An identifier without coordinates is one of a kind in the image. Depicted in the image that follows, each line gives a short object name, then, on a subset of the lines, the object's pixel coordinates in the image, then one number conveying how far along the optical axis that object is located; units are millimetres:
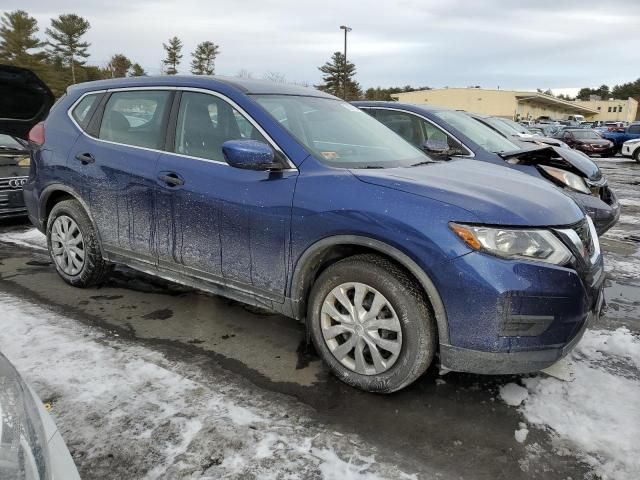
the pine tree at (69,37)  56812
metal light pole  39938
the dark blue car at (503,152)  5449
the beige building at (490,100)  60250
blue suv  2480
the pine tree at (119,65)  59500
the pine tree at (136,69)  56719
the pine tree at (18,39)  51750
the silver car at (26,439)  1251
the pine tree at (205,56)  67250
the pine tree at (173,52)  68662
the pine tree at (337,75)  74250
